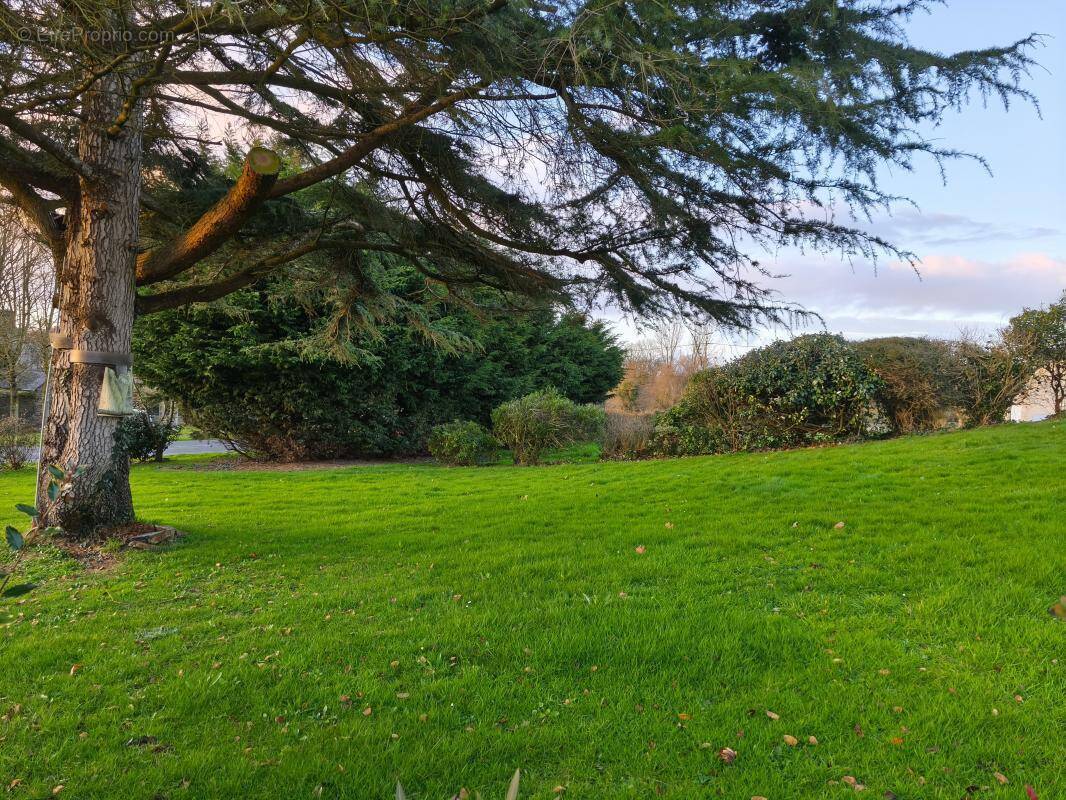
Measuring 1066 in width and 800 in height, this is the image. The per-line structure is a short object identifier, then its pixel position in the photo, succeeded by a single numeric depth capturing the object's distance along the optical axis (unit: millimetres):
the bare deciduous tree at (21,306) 17391
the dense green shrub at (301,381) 13336
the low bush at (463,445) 13547
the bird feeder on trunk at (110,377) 5879
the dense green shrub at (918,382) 11016
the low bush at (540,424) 13172
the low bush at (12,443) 14891
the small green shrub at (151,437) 14591
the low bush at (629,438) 13195
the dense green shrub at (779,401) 11328
